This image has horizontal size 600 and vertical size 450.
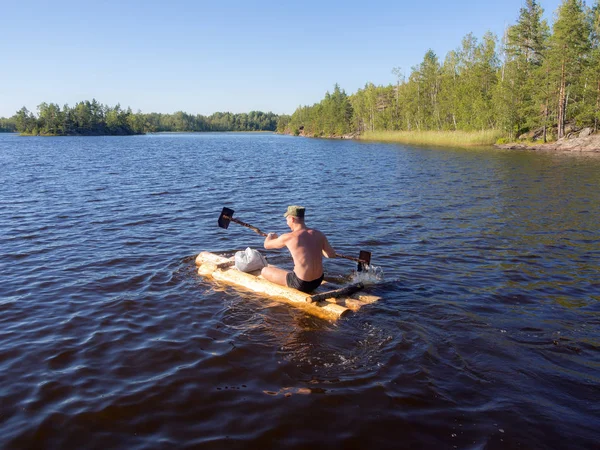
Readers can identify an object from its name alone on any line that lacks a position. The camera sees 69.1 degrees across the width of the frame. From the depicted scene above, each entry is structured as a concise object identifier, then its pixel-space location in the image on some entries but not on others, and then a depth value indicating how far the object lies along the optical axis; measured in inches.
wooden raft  328.8
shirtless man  331.0
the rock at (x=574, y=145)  1742.1
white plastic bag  394.6
